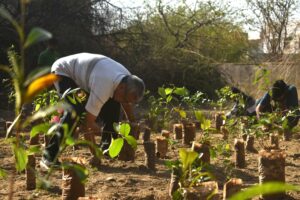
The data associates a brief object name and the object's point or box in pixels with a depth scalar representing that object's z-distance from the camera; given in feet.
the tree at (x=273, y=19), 47.44
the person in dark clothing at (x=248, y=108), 20.40
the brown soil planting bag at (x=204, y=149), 10.84
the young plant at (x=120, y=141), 6.10
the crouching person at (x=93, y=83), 11.17
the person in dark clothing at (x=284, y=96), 17.78
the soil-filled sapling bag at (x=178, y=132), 17.56
